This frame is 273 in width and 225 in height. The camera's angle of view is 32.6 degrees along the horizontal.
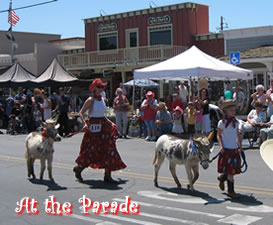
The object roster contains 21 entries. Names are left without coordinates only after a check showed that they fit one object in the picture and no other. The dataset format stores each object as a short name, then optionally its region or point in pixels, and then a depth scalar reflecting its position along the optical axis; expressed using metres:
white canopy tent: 15.14
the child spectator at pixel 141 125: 17.22
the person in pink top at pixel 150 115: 16.39
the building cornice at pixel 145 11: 30.50
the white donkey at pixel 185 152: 7.50
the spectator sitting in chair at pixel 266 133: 12.43
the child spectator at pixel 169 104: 16.64
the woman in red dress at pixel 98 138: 8.87
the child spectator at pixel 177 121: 14.62
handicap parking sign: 16.67
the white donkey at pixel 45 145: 8.99
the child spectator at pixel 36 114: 19.45
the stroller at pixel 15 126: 19.98
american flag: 31.49
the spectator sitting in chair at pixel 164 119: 15.62
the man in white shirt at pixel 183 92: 17.38
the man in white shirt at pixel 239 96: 16.73
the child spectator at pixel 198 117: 14.40
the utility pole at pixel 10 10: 31.47
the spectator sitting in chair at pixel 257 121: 13.41
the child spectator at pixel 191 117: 14.62
